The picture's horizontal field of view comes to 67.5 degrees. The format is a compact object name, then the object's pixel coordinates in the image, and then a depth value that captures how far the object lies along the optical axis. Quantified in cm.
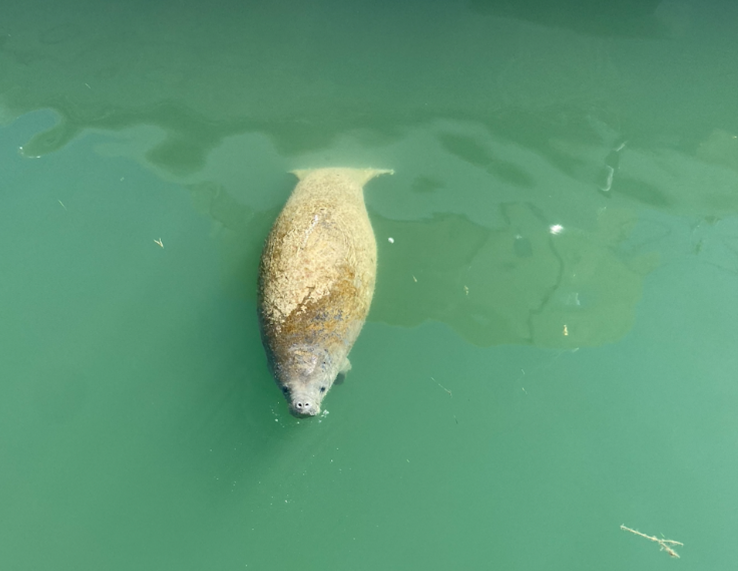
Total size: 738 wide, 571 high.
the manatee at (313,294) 381
